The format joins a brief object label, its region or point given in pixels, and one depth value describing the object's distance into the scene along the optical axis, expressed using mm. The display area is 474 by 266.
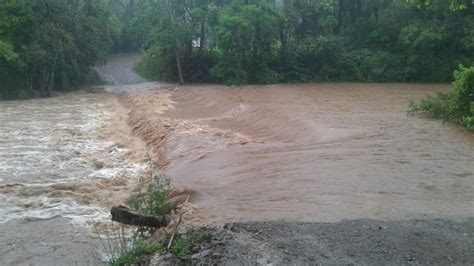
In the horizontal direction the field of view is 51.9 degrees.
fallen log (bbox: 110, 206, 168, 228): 7312
